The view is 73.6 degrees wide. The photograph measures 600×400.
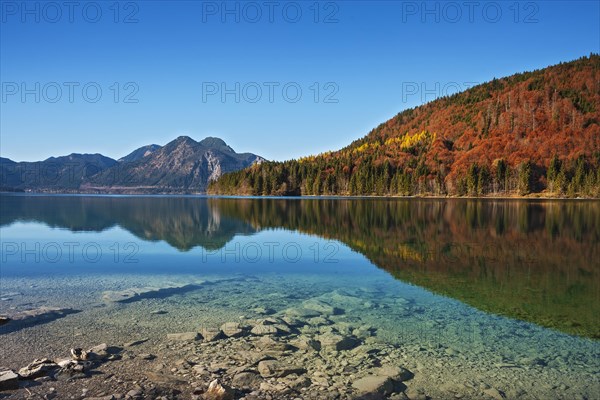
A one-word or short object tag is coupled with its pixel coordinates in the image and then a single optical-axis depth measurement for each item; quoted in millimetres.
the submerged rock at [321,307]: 16797
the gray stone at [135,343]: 12617
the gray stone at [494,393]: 9750
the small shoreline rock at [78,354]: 11266
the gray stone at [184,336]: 13207
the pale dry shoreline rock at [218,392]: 9203
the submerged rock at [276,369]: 10719
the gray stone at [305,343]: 12757
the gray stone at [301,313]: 16156
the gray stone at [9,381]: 9398
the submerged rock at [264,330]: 13930
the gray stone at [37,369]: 10023
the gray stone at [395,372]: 10744
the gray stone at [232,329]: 13789
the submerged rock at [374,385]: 9922
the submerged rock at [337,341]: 12825
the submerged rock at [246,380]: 9962
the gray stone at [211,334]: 13279
